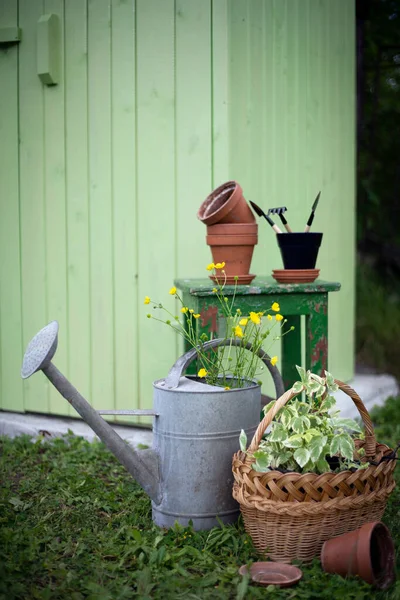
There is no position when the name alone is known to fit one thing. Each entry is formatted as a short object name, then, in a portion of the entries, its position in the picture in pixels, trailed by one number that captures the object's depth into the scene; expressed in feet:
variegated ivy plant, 7.84
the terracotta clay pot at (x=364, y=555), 7.28
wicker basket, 7.58
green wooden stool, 10.00
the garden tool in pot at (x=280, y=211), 10.63
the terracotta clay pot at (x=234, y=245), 10.41
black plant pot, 10.62
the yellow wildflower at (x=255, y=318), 8.49
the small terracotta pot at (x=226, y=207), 10.27
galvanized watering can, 8.55
